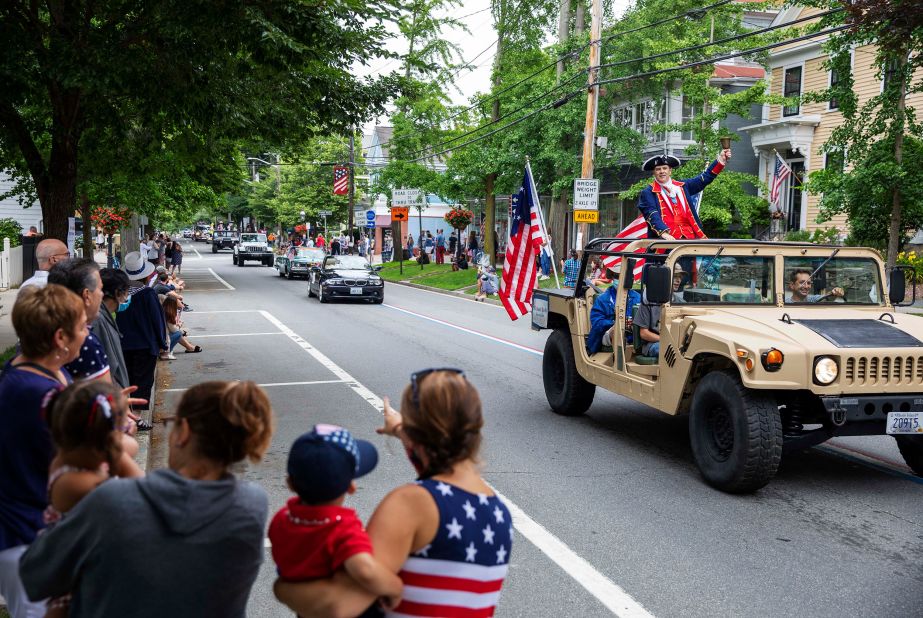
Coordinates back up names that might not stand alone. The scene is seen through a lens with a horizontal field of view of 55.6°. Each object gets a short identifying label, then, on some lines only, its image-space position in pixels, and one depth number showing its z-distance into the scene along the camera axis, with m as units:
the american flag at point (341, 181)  46.22
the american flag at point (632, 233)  9.70
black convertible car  26.08
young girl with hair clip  2.53
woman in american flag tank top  2.33
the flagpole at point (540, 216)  11.45
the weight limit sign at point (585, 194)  22.77
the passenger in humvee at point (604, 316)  8.55
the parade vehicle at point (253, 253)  52.50
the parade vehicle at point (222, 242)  80.31
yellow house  31.11
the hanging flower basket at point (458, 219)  45.44
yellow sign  23.11
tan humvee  6.43
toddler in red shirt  2.26
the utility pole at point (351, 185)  48.41
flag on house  28.41
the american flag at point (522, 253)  11.59
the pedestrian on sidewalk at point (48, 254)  6.68
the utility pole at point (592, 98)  22.53
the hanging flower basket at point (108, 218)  37.19
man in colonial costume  9.23
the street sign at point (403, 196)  39.72
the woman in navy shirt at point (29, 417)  3.08
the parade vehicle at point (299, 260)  39.06
